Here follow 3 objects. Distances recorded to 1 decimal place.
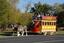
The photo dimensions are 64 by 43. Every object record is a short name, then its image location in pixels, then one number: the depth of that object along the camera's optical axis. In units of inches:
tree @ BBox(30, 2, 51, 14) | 3262.8
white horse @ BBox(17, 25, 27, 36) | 1545.9
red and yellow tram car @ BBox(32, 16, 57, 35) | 1625.2
